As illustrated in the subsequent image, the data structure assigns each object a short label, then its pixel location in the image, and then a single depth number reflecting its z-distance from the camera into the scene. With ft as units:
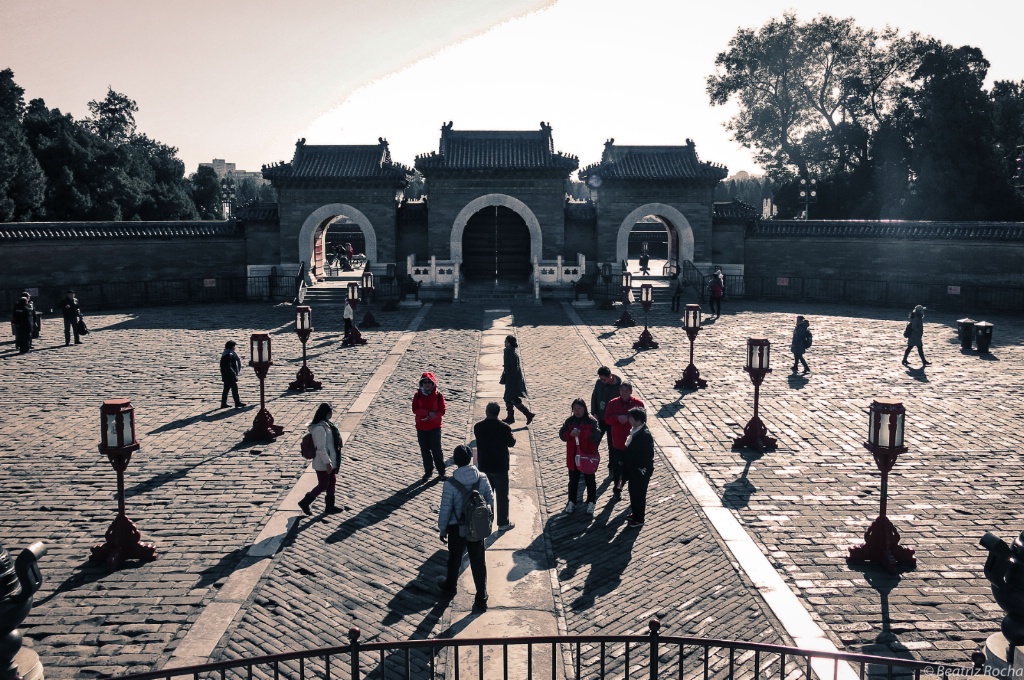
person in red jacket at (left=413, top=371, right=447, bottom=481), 36.29
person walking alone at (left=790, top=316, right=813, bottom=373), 58.80
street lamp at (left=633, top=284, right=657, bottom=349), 69.62
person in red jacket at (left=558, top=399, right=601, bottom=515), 32.48
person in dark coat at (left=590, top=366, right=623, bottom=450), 37.06
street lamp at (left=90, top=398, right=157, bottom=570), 28.22
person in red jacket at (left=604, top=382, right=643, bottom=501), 33.58
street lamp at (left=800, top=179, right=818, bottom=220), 144.30
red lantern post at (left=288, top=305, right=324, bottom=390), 54.85
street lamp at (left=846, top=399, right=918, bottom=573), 27.48
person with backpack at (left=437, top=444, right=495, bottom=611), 25.21
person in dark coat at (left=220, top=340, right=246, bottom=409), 49.06
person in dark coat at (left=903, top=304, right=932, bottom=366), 60.54
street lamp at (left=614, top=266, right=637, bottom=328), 82.02
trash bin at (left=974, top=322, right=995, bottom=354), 67.56
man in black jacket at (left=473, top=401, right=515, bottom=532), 31.12
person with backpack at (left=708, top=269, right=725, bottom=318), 86.22
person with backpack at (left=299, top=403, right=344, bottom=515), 32.41
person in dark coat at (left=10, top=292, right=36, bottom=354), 68.39
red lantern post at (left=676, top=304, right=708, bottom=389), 54.49
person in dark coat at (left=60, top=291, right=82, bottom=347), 72.64
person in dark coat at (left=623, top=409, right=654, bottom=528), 31.19
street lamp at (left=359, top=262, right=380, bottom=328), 80.94
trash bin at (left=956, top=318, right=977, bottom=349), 69.62
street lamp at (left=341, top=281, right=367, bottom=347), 71.00
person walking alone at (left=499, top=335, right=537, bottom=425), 45.19
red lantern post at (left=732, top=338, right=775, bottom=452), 40.98
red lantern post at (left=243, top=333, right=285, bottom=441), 42.73
